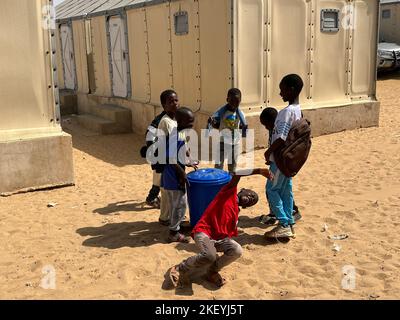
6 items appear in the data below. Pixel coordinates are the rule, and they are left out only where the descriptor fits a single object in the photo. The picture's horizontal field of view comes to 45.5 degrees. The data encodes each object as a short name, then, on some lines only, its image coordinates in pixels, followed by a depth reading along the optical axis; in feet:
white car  62.64
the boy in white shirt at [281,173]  14.52
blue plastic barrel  15.24
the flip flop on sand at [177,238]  15.78
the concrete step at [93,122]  39.19
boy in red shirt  12.38
